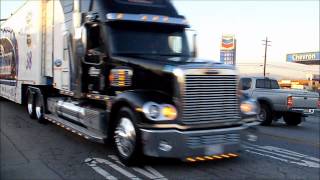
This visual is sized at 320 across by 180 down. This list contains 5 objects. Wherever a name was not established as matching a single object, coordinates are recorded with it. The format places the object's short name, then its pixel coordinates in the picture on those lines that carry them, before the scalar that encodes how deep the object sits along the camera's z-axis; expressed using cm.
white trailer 1109
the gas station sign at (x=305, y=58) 8375
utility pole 7531
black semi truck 709
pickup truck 1509
